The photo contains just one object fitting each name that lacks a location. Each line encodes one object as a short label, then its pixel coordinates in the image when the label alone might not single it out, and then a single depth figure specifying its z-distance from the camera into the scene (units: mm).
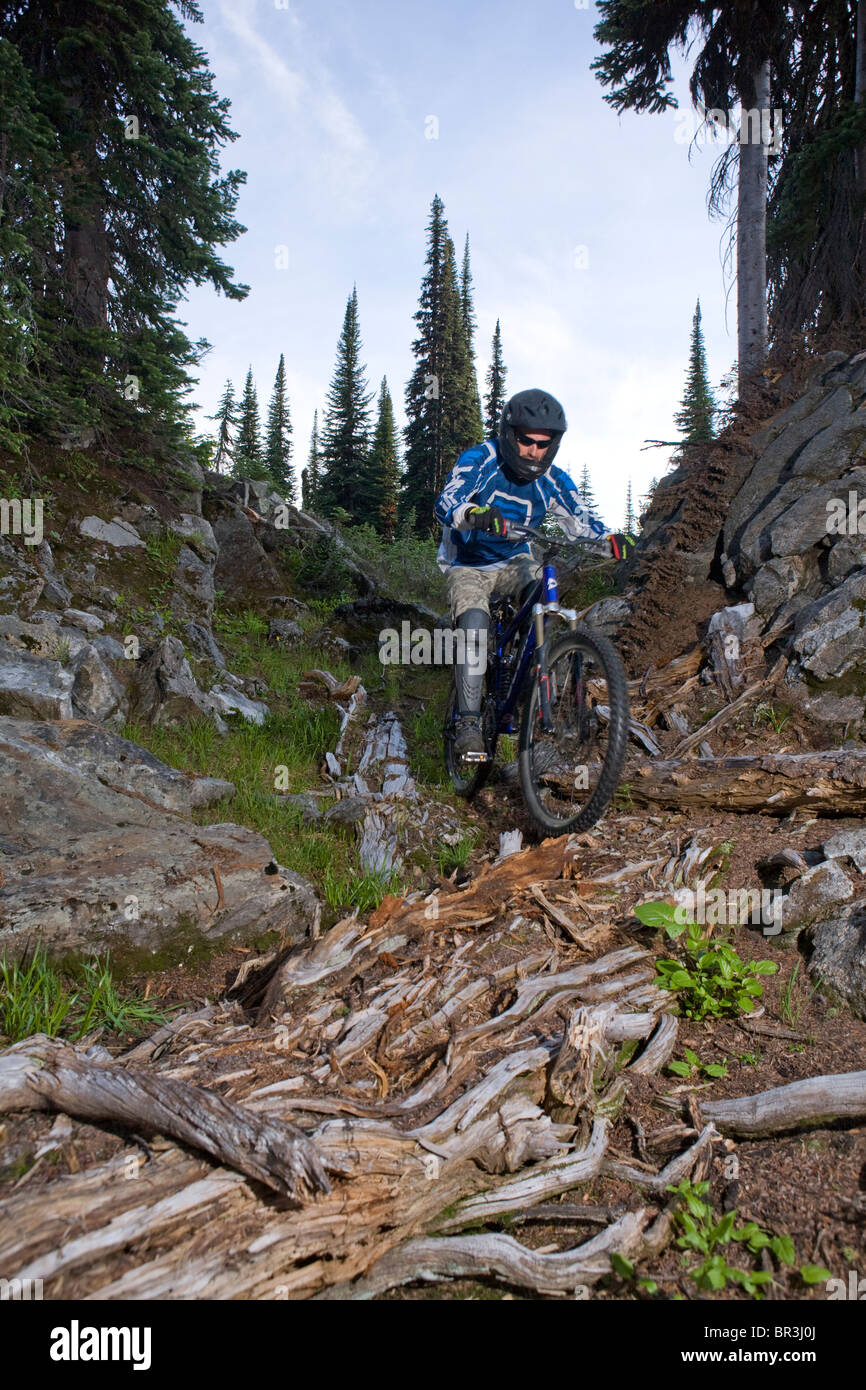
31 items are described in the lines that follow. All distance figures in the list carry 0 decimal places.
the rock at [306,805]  5570
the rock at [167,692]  6945
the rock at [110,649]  7375
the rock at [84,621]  7598
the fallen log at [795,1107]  2461
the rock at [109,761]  4598
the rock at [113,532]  9055
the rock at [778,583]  6832
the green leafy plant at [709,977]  3047
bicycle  4699
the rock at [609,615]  7919
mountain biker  5496
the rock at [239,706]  7774
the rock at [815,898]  3508
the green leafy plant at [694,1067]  2738
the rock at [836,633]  5691
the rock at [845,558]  6570
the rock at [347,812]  5527
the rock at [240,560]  12625
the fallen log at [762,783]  4434
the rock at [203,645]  8672
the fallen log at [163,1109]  2064
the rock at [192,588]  9406
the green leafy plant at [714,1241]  1908
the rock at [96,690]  6238
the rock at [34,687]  5262
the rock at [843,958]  3018
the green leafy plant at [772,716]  5656
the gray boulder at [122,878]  3453
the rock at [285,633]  11234
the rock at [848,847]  3805
